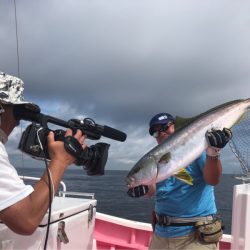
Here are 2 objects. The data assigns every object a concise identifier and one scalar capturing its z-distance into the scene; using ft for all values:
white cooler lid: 8.02
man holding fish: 8.97
